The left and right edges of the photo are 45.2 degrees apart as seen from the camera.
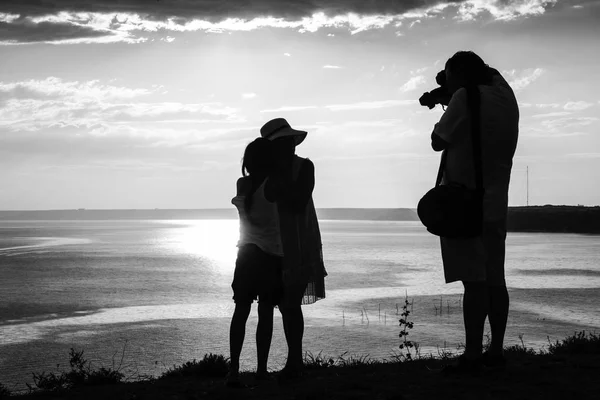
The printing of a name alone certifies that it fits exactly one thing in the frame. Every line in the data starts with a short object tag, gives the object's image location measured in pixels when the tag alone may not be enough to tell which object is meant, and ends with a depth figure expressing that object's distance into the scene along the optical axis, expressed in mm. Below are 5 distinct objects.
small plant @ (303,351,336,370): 6340
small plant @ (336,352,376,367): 6196
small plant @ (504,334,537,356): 6500
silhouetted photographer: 4730
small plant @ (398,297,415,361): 7411
